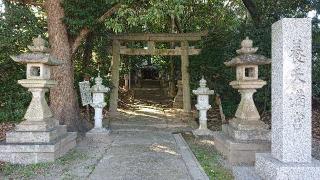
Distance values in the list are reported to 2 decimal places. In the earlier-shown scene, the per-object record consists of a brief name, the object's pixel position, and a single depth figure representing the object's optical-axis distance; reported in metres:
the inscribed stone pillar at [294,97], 3.33
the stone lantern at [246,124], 4.92
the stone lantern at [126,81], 15.20
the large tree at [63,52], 6.78
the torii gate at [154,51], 9.84
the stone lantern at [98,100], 7.22
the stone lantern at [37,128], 4.90
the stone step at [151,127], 8.02
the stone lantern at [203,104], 7.43
